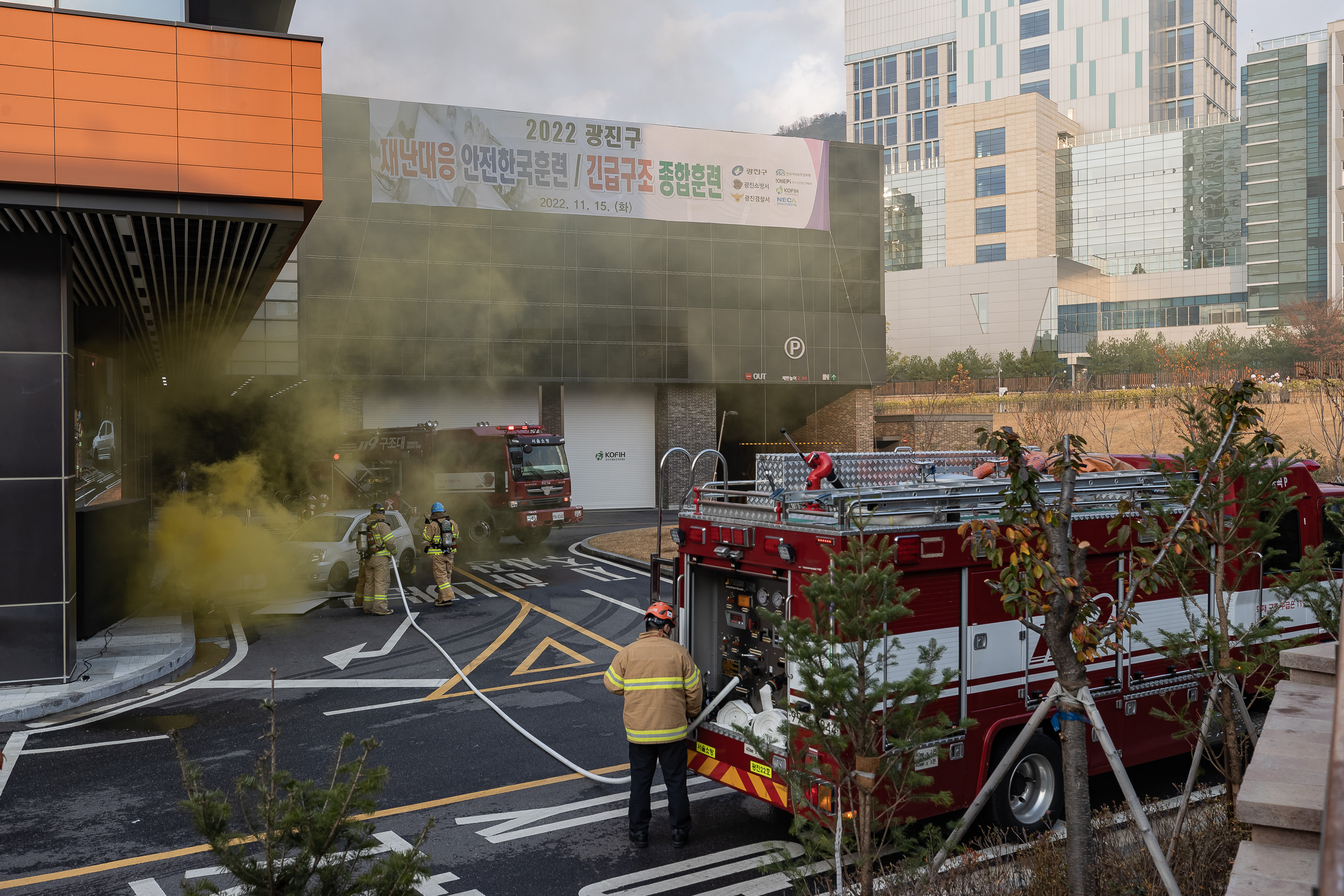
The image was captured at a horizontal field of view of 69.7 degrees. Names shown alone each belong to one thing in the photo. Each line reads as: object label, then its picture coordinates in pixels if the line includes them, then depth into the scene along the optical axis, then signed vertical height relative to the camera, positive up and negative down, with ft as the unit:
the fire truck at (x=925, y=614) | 20.20 -4.20
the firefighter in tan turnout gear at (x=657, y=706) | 21.58 -6.01
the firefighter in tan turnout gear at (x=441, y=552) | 52.54 -6.08
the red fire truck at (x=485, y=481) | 78.38 -3.40
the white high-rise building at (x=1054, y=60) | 318.86 +131.24
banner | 106.11 +31.76
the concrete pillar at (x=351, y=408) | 105.60 +3.70
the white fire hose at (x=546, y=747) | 21.86 -8.96
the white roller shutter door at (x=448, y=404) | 110.22 +4.27
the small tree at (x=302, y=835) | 11.34 -4.76
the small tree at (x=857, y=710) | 15.83 -4.60
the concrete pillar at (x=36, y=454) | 35.70 -0.34
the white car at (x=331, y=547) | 55.62 -6.13
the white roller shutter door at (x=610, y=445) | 119.85 -0.65
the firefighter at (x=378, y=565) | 49.67 -6.41
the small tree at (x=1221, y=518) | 18.52 -1.73
